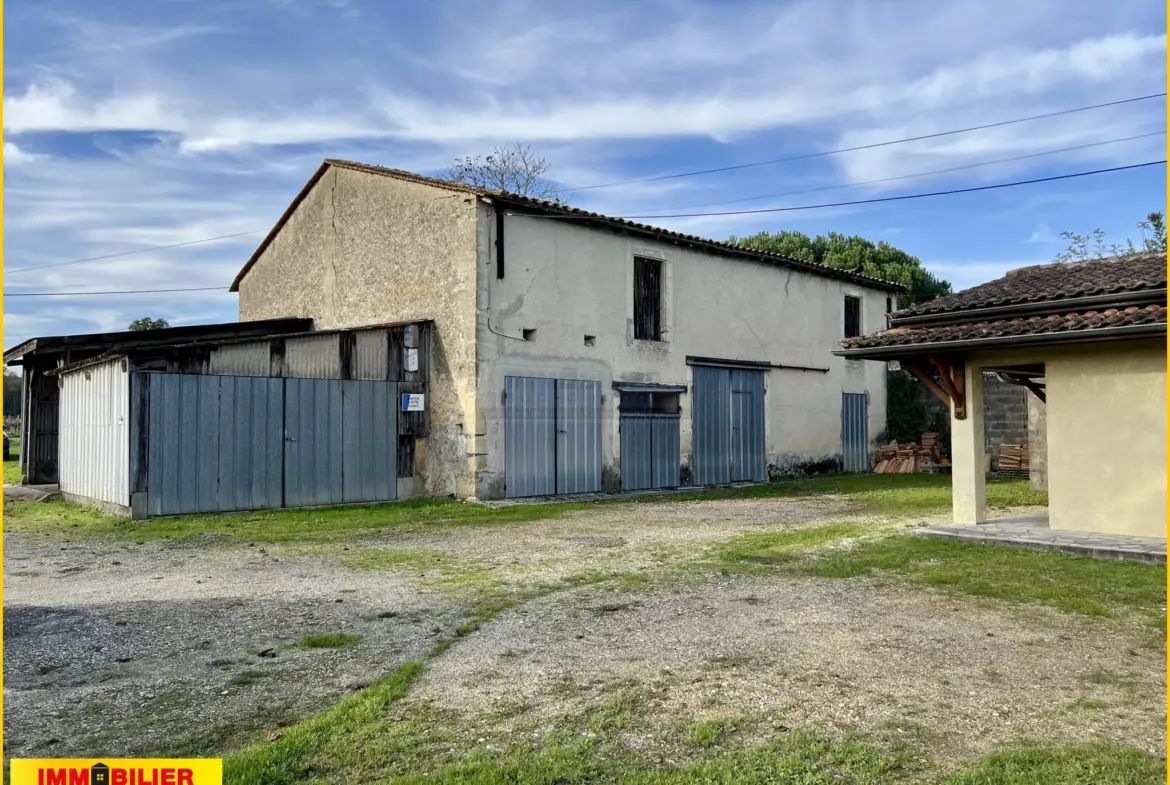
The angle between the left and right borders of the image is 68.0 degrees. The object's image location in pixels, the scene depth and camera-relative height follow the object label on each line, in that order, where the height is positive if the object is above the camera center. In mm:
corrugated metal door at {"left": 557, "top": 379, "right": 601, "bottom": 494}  15898 -373
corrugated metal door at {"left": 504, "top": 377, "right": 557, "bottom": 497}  15102 -361
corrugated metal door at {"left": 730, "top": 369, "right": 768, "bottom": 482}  19203 -249
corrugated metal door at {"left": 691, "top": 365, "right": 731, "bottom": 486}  18359 -214
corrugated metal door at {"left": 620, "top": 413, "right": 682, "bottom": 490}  17031 -706
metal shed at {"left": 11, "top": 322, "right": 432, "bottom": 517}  12227 -39
